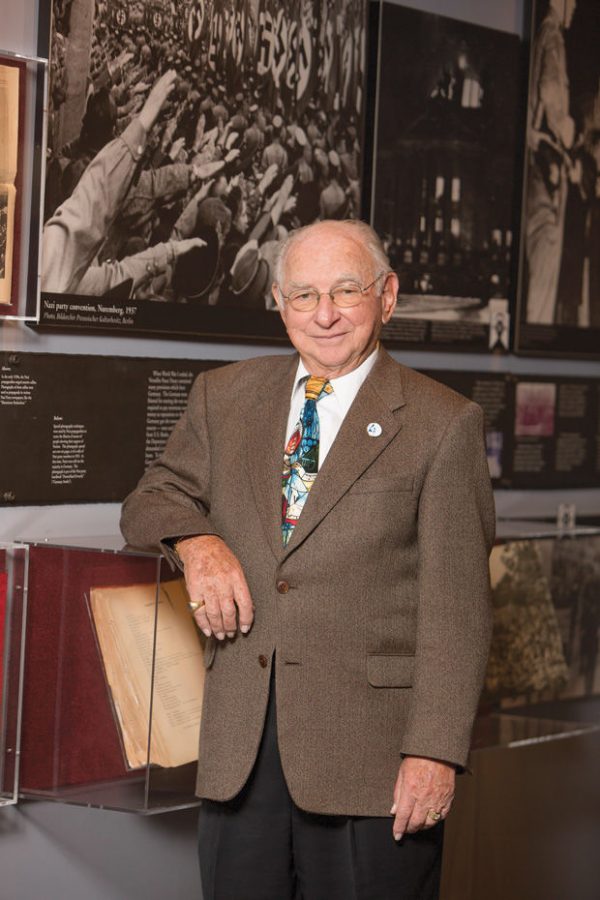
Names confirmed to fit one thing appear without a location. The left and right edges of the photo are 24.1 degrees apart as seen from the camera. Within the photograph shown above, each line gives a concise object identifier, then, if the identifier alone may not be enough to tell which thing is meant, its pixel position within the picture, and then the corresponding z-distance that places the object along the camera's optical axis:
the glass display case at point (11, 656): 3.57
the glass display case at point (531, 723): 4.47
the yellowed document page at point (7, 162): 3.53
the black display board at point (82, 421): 3.74
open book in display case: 3.54
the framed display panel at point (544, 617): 4.46
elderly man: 2.88
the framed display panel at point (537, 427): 5.02
